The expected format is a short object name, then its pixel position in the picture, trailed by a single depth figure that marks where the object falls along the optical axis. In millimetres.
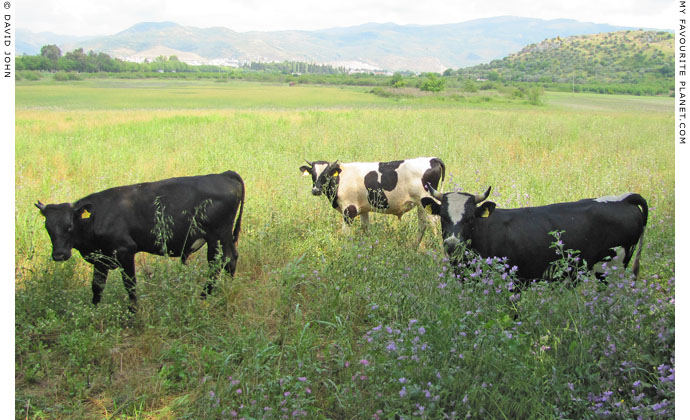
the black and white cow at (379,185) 7488
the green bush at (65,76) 70812
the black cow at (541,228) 5023
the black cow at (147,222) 4840
